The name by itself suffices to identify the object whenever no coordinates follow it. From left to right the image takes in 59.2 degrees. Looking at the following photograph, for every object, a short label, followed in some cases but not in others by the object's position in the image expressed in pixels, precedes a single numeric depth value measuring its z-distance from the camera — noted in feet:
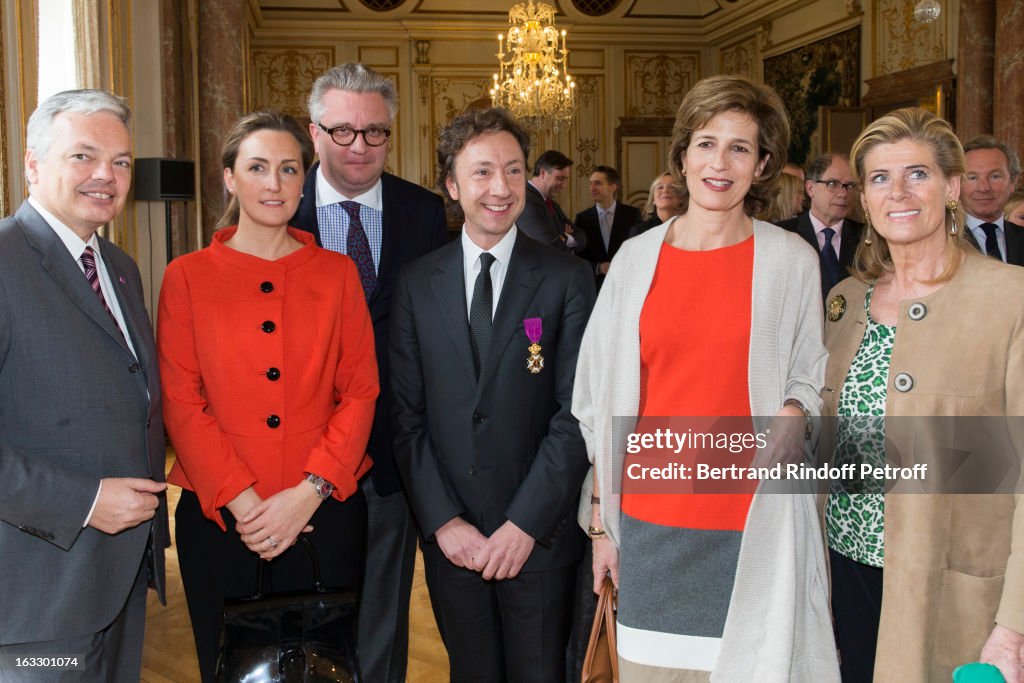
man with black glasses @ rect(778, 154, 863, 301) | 14.17
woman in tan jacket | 5.96
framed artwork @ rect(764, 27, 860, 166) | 34.55
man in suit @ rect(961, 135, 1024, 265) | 14.30
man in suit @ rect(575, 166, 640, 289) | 29.01
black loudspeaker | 19.38
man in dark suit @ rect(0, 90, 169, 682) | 6.08
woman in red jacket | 7.01
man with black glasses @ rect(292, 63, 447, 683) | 8.64
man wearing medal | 7.36
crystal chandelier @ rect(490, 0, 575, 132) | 30.78
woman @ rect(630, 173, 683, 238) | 17.27
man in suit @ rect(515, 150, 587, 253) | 17.44
